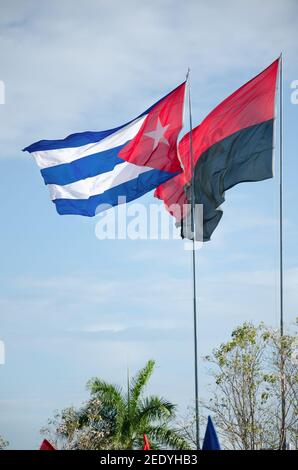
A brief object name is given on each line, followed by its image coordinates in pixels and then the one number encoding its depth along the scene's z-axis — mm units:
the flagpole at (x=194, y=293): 25819
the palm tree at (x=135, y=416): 39125
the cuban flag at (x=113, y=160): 26969
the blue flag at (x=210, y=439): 16828
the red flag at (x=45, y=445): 18406
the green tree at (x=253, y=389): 31500
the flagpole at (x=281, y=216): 28453
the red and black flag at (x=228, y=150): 26438
